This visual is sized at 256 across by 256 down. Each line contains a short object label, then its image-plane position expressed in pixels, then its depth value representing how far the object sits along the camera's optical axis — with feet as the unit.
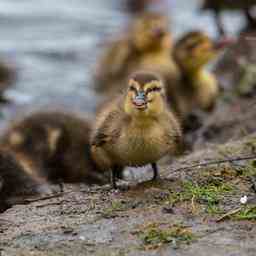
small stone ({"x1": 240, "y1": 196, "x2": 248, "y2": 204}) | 24.78
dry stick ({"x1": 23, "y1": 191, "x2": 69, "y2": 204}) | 26.99
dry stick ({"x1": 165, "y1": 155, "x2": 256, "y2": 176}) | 27.04
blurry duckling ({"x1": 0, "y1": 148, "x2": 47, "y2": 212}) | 31.78
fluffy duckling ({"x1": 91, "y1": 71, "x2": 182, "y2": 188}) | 26.25
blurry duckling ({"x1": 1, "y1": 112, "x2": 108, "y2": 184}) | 40.75
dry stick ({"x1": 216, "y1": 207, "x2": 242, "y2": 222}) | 23.54
